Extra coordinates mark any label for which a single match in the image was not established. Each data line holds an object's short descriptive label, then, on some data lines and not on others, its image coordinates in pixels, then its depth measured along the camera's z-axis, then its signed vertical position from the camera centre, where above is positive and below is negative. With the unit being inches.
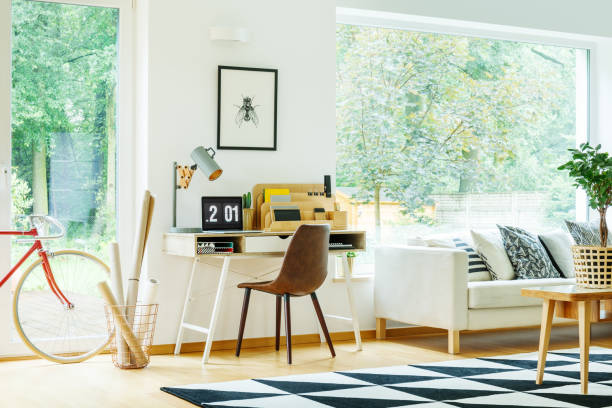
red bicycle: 178.5 -25.1
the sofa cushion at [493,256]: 215.8 -16.3
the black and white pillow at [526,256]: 218.2 -16.4
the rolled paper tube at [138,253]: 179.0 -13.7
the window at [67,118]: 187.0 +17.4
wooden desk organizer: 194.4 -3.4
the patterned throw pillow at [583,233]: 237.1 -10.8
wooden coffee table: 139.9 -20.3
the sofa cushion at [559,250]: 228.7 -15.5
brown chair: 176.9 -16.5
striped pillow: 214.7 -18.9
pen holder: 195.9 -6.1
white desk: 178.2 -12.8
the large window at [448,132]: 230.1 +19.0
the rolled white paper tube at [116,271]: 178.4 -17.7
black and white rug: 136.6 -35.7
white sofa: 191.6 -24.5
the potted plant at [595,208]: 148.5 -3.3
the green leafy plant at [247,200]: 196.4 -1.7
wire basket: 173.2 -30.8
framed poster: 200.1 +21.3
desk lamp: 185.3 +5.2
